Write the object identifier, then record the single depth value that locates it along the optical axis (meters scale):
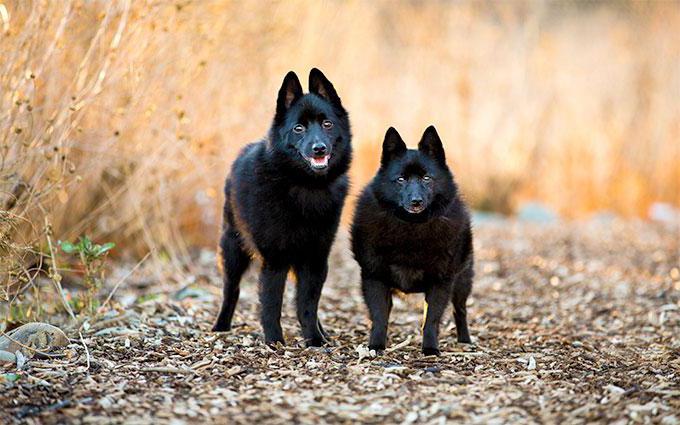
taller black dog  8.96
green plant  9.15
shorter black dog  8.86
